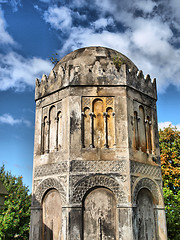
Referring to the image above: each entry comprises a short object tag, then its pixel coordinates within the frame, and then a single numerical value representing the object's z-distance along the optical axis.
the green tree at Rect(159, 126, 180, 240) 17.39
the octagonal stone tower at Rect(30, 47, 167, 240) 9.09
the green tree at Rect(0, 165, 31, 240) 14.30
